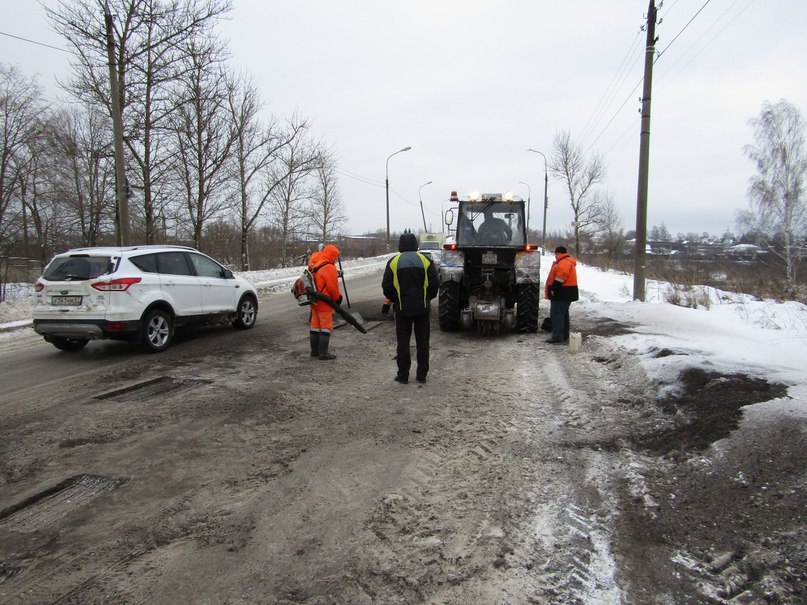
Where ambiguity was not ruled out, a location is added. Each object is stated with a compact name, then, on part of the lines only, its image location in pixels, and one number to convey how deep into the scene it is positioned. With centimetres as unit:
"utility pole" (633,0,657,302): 1204
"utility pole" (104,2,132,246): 1364
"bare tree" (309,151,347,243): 3984
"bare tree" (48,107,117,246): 2760
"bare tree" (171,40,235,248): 2102
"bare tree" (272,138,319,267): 3075
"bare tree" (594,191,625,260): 5022
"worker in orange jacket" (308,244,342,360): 747
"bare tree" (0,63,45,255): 1975
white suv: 730
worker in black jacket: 628
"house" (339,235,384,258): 5518
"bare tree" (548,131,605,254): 4616
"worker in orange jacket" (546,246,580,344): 863
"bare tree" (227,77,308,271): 2534
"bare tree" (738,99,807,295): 3041
